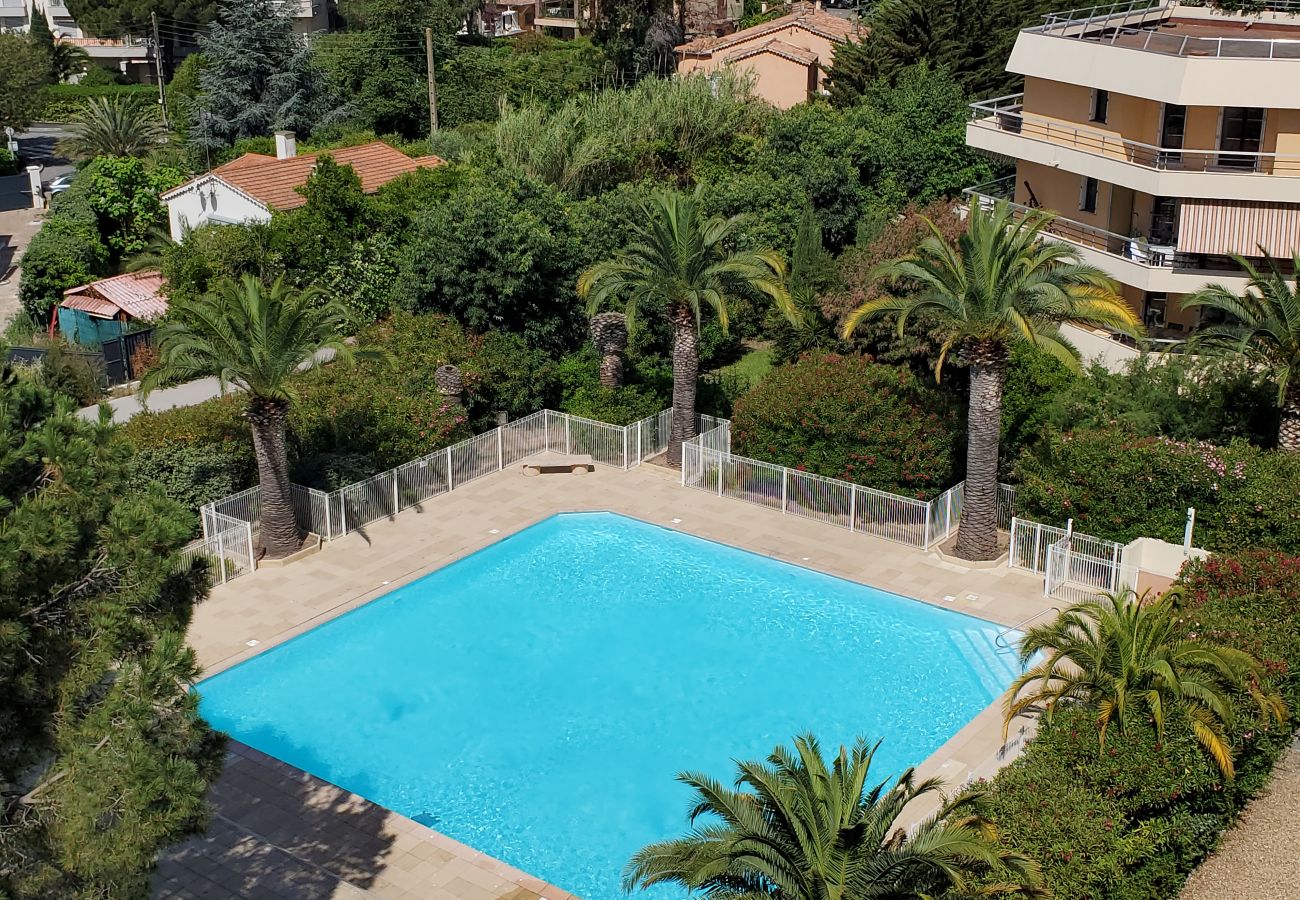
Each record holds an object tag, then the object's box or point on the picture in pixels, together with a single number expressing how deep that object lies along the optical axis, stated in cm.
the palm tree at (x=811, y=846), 1420
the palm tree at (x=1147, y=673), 1844
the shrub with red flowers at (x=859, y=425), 2833
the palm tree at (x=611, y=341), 3272
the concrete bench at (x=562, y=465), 3159
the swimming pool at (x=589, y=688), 2083
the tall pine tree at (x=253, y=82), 5834
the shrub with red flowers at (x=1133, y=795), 1678
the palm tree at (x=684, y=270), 2959
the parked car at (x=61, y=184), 5874
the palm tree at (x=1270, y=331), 2522
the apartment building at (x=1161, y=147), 3103
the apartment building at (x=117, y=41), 8531
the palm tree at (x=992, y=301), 2514
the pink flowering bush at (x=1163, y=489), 2494
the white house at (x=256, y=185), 4016
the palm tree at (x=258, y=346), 2561
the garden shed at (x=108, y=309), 3881
